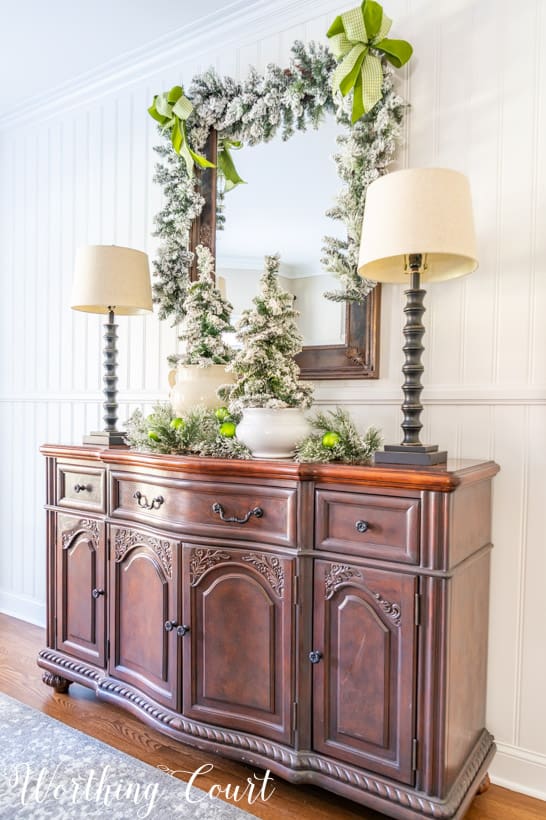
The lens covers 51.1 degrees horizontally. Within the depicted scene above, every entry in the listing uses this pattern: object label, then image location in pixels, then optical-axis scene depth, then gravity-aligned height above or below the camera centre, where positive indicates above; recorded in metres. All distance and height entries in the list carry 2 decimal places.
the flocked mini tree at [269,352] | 1.75 +0.14
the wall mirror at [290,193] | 1.97 +0.78
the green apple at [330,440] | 1.64 -0.13
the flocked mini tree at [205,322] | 2.07 +0.27
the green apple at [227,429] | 1.80 -0.11
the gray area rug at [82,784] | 1.59 -1.16
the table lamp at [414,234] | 1.47 +0.43
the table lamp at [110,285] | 2.22 +0.43
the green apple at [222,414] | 1.86 -0.06
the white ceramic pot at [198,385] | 2.03 +0.03
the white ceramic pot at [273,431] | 1.68 -0.10
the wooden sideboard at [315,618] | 1.43 -0.63
